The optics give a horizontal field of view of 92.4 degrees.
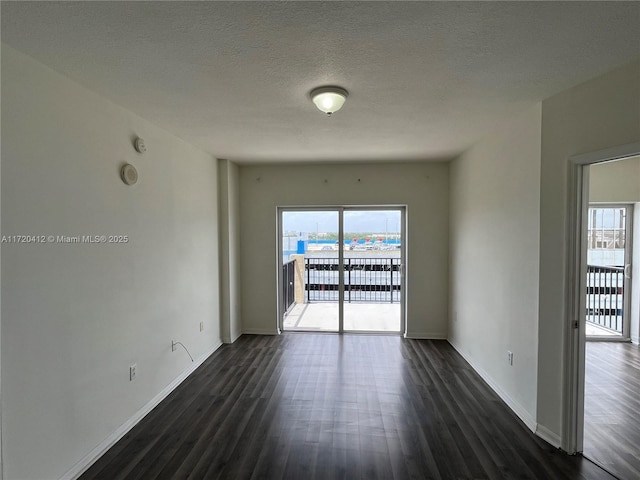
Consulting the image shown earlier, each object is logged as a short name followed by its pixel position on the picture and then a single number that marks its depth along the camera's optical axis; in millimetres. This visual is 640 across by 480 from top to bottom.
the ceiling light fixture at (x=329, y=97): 2002
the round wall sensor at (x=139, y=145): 2496
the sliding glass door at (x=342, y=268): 4629
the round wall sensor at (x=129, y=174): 2354
